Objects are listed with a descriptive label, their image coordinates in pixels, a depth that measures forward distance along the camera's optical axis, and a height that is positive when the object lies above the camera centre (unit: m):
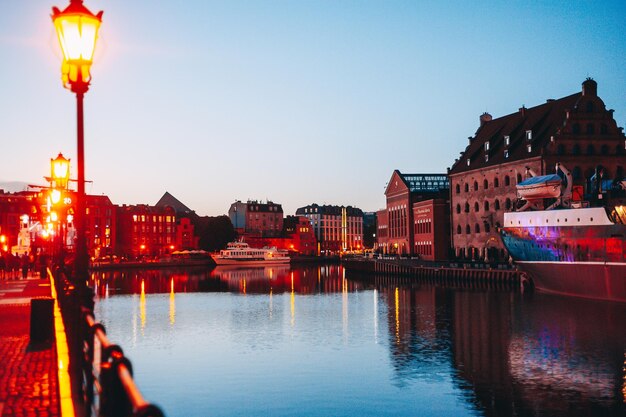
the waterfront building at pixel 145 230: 176.50 +6.15
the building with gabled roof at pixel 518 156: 82.31 +11.41
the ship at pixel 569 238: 55.12 +0.68
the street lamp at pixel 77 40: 10.46 +3.27
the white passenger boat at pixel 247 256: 167.62 -1.01
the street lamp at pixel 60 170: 26.72 +3.31
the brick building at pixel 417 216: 110.69 +5.63
